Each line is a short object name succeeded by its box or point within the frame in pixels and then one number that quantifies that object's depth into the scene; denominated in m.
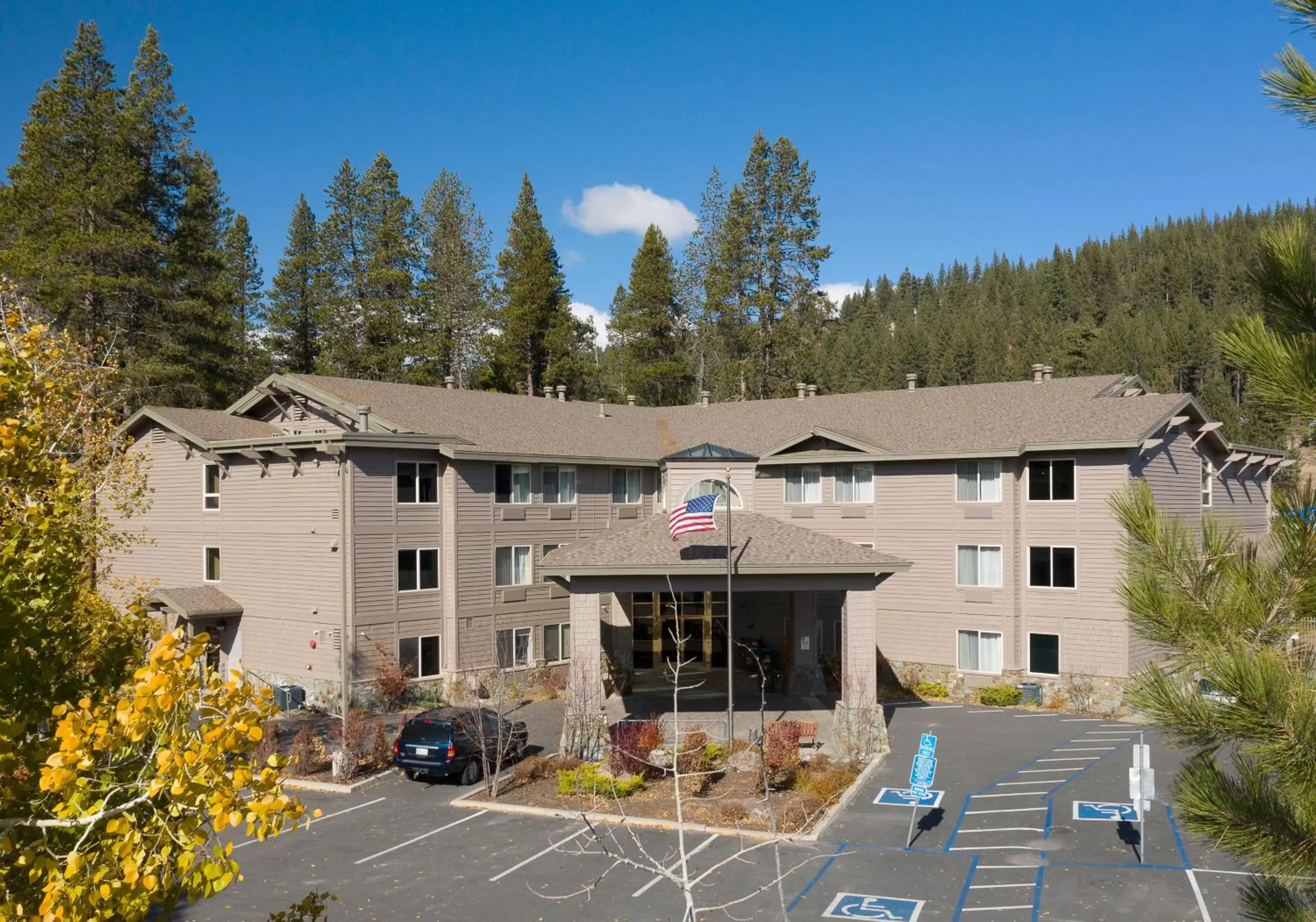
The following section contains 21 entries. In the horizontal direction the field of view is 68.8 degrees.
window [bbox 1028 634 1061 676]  31.50
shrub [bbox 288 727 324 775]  24.33
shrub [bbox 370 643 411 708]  30.05
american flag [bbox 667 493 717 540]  23.52
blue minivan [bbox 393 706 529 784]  23.12
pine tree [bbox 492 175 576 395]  63.06
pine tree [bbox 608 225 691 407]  64.81
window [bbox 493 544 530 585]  33.59
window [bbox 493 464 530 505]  33.62
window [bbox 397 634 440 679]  31.25
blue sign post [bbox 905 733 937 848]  18.44
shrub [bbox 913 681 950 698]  33.16
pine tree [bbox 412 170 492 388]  64.75
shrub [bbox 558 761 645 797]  21.59
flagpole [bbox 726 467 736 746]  22.15
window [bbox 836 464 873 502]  35.28
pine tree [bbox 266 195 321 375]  61.97
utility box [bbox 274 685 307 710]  30.98
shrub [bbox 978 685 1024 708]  31.45
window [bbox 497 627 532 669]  33.31
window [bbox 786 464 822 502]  36.09
